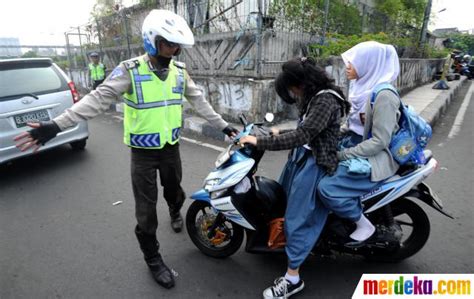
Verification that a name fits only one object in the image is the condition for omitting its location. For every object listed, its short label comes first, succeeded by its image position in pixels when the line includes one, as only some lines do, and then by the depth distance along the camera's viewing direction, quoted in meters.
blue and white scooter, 2.16
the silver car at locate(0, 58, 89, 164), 4.00
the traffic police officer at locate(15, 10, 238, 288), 1.95
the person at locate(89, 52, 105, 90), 9.73
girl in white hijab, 1.98
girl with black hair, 1.93
